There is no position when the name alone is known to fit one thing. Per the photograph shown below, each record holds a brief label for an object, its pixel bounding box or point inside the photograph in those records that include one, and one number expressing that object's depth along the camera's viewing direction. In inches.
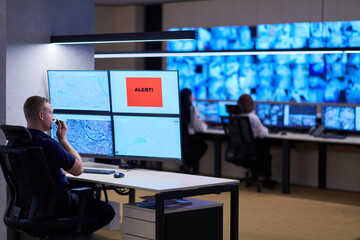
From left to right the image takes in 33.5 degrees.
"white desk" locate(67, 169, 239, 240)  160.1
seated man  158.6
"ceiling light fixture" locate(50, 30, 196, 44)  180.0
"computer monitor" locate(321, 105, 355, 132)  319.0
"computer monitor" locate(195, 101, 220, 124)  378.6
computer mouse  180.1
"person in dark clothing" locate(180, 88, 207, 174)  348.2
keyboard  189.4
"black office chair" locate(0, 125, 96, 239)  154.5
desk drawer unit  164.6
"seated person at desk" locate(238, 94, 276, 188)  320.2
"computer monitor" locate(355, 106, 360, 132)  314.8
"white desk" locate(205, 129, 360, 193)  309.0
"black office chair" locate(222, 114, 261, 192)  316.8
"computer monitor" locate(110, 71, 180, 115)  188.9
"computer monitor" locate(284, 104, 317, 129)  335.3
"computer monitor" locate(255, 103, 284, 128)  345.7
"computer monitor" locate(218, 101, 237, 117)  373.7
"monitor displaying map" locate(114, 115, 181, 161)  188.7
